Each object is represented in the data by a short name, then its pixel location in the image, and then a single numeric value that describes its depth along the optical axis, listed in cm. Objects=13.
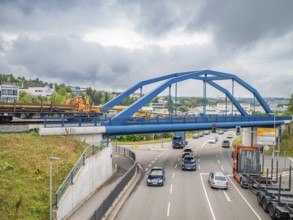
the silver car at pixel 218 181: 2767
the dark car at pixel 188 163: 3675
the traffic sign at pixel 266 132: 4418
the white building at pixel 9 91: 10788
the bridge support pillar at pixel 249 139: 5791
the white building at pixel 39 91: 17725
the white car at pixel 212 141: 7612
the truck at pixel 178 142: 6169
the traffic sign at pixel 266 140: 4181
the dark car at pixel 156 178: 2816
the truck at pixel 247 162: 3156
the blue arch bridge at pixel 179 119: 3409
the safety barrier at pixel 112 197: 1672
